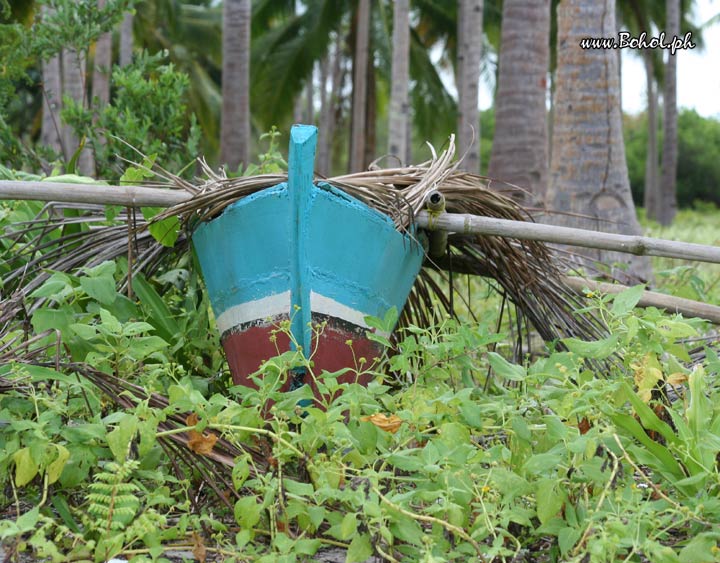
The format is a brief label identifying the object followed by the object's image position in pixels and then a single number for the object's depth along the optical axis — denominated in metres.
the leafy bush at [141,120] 5.90
